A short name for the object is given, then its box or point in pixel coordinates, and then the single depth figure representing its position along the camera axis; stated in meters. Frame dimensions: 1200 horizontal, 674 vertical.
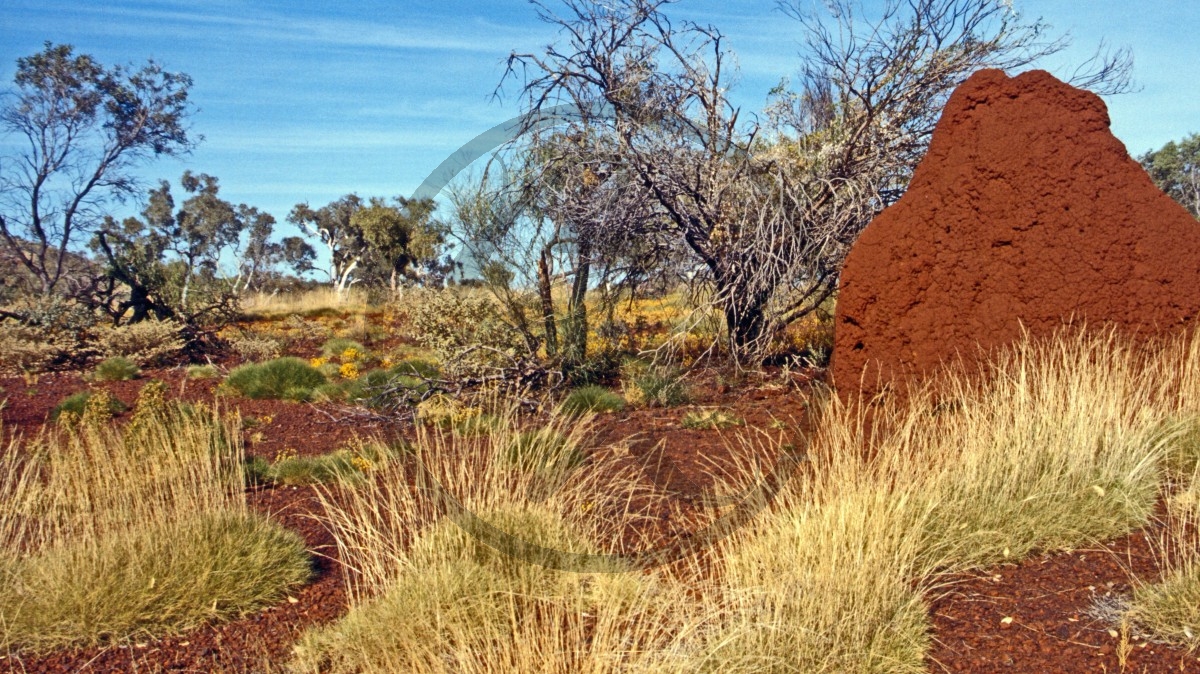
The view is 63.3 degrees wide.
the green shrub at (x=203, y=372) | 14.30
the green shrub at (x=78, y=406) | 10.77
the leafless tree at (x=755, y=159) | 10.18
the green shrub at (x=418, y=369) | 12.13
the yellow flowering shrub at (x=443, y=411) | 9.46
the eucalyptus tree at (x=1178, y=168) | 33.28
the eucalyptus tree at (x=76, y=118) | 25.56
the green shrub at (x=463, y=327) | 11.62
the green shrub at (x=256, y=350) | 17.06
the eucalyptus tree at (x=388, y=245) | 20.66
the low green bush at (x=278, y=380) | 12.28
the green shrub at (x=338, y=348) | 17.36
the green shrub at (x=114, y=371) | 14.10
